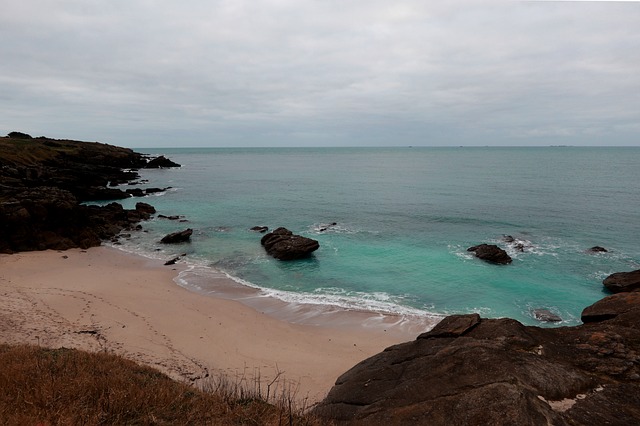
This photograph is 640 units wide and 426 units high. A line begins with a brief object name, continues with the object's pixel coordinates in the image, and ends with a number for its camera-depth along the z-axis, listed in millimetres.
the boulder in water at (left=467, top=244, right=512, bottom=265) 30188
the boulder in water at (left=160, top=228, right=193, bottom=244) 36103
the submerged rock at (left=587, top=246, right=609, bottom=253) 32969
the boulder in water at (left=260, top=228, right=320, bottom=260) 31656
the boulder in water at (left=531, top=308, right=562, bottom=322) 20959
